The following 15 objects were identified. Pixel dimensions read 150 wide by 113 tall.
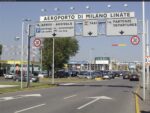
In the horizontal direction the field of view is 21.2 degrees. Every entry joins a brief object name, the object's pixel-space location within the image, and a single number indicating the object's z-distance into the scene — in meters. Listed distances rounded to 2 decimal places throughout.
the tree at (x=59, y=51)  92.28
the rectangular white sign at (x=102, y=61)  163.38
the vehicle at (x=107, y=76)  92.50
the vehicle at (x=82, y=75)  95.59
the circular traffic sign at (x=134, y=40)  33.11
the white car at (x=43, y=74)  91.44
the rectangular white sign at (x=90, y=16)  39.87
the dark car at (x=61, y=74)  96.24
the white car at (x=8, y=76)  80.27
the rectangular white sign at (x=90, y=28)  41.59
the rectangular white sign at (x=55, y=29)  42.16
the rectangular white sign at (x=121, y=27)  39.59
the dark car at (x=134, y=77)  75.56
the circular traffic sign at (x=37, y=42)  42.66
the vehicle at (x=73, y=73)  109.01
